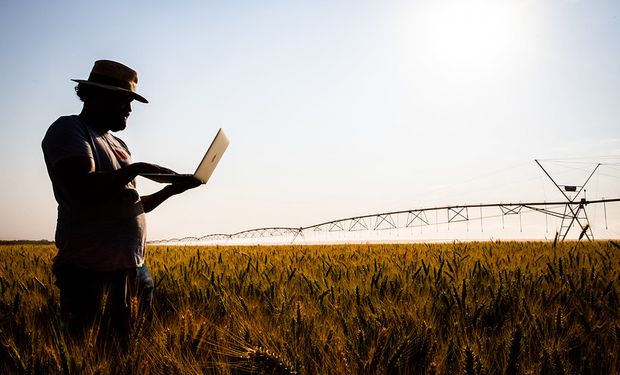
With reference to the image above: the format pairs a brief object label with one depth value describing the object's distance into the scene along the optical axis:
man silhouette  2.19
